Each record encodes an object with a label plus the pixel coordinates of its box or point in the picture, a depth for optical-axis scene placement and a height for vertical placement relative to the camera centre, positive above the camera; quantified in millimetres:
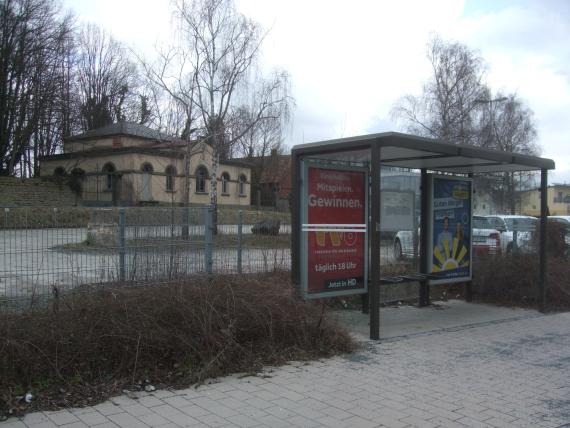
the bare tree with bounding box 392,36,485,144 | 32875 +7768
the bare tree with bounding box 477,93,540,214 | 34406 +6163
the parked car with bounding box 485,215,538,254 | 10891 -495
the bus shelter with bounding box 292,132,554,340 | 6957 +127
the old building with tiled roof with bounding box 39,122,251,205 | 37375 +3377
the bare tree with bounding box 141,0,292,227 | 21594 +4579
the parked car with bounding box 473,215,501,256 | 10992 -616
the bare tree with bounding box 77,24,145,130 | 51781 +11631
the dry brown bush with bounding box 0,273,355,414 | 4438 -1219
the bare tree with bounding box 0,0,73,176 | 34906 +9427
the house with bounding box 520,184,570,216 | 89312 +2954
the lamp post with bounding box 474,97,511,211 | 33844 +5804
